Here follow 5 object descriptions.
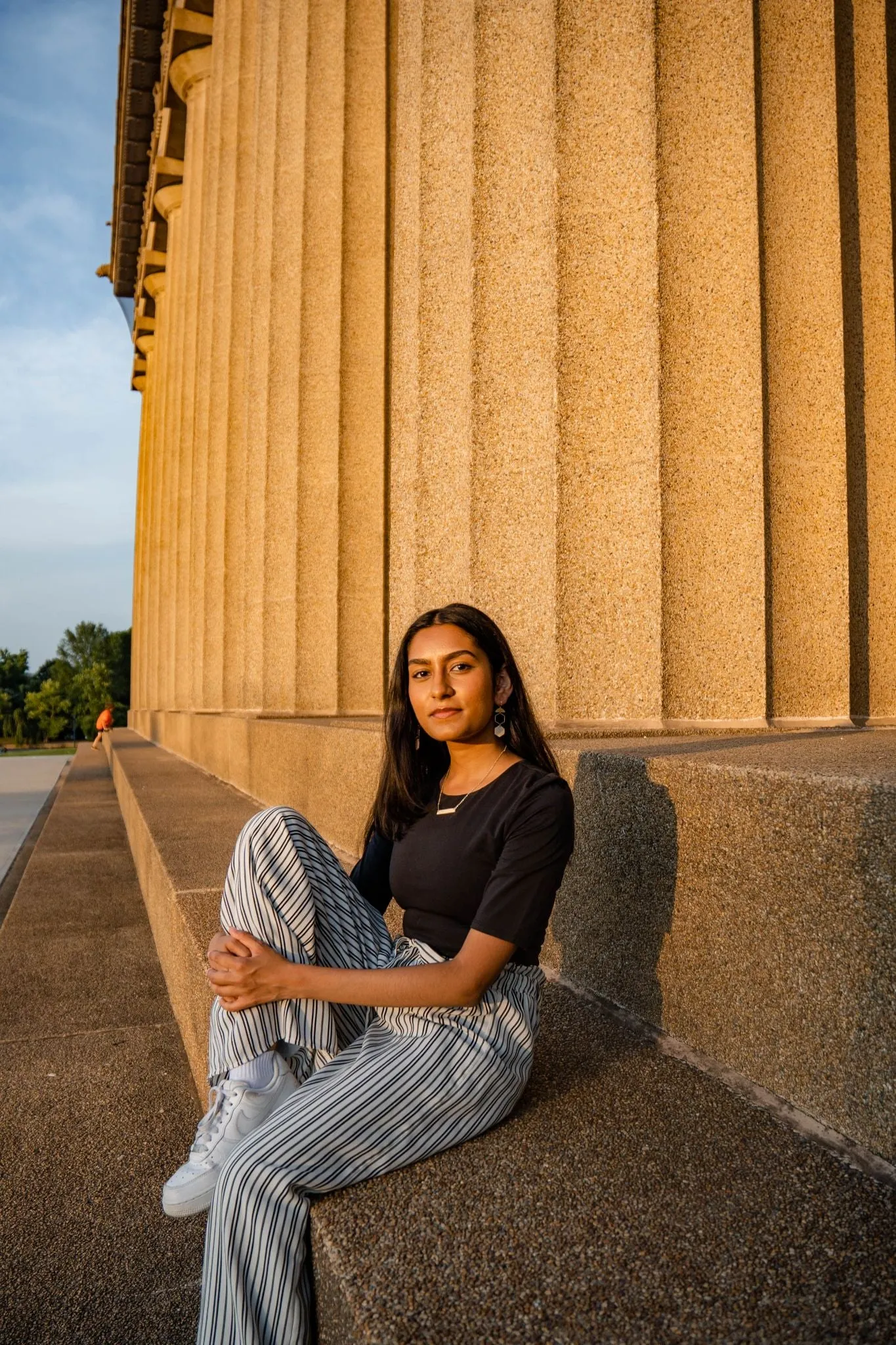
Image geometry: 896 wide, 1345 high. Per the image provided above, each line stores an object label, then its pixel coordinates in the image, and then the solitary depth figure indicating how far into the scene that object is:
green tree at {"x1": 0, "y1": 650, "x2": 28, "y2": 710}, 178.12
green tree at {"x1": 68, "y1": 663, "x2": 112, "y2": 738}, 142.62
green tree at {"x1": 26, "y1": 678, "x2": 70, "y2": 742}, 138.75
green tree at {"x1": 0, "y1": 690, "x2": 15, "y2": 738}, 136.62
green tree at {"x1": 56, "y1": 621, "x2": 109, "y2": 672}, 188.88
